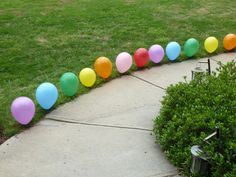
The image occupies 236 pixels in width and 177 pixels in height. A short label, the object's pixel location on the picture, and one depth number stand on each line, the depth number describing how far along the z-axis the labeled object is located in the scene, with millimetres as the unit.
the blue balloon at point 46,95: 3724
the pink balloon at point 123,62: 4621
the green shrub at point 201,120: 2670
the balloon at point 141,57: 4813
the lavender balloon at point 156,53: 4936
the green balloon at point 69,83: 4005
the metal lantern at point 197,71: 3773
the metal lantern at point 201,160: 2664
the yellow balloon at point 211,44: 5360
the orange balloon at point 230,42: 5532
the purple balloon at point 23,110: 3455
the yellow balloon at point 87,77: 4274
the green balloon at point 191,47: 5199
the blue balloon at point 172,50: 5062
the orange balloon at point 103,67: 4469
